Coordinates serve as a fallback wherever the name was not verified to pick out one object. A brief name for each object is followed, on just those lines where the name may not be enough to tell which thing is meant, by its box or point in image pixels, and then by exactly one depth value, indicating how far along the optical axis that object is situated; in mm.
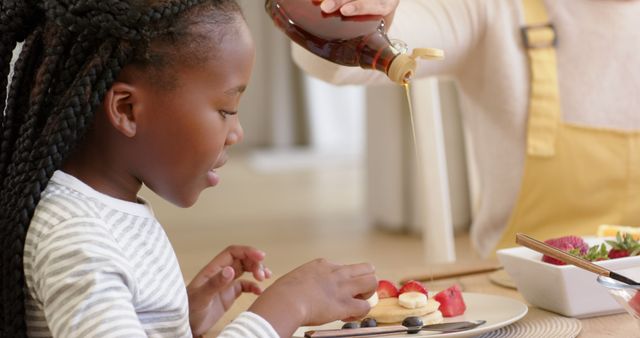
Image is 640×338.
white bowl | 1900
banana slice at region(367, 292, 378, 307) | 1889
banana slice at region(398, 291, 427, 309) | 1893
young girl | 1691
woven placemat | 1860
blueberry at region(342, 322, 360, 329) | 1860
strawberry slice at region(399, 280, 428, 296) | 1932
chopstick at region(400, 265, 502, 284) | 2156
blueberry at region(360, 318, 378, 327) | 1873
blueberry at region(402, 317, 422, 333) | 1856
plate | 1839
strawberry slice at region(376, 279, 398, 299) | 1949
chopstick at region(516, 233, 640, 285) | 1840
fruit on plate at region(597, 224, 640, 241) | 2079
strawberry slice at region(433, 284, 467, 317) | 1929
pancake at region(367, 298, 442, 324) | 1885
